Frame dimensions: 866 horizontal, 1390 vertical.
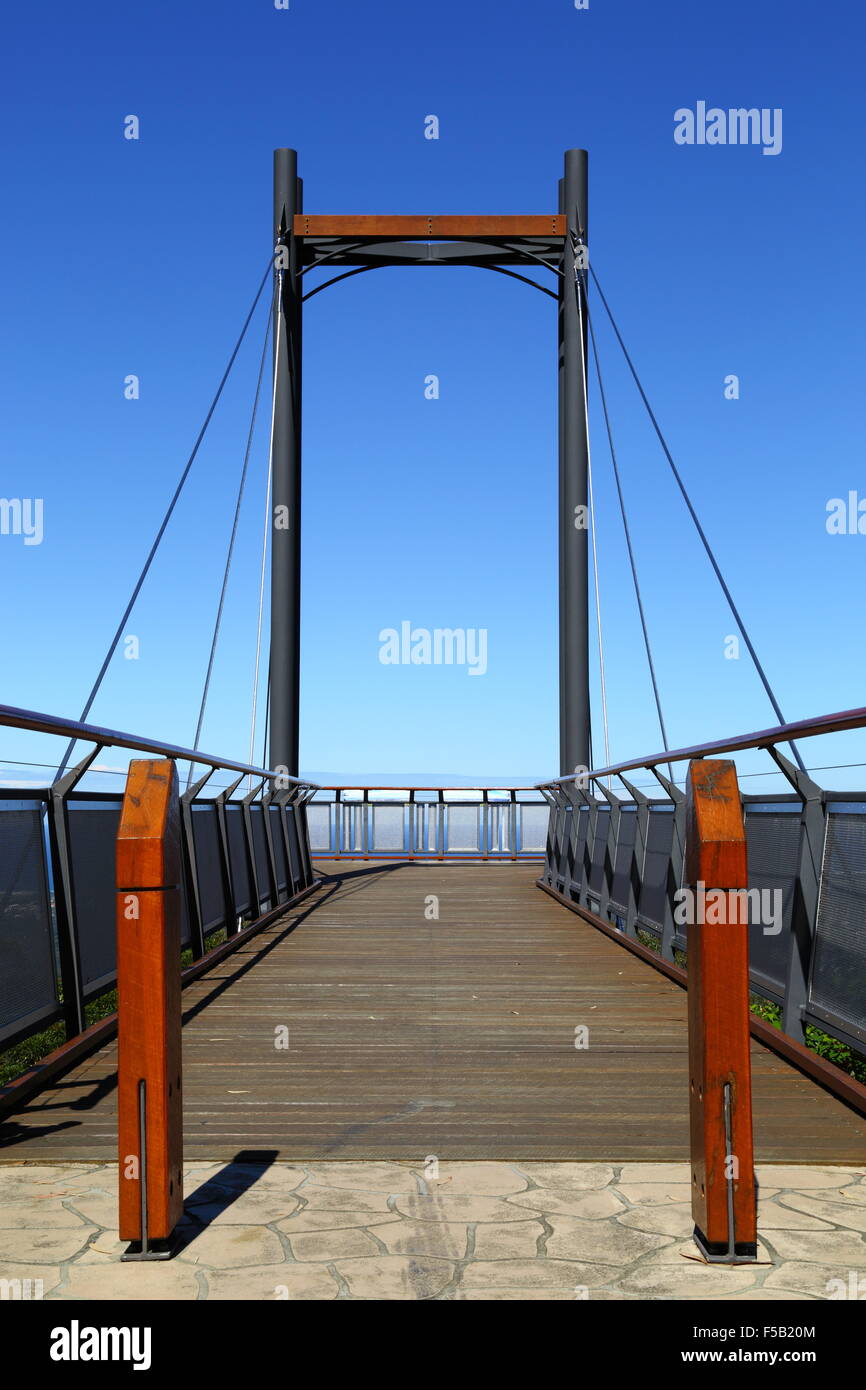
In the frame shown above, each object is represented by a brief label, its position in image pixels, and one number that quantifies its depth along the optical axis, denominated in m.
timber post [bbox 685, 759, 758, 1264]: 2.86
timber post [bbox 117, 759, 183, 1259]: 2.92
